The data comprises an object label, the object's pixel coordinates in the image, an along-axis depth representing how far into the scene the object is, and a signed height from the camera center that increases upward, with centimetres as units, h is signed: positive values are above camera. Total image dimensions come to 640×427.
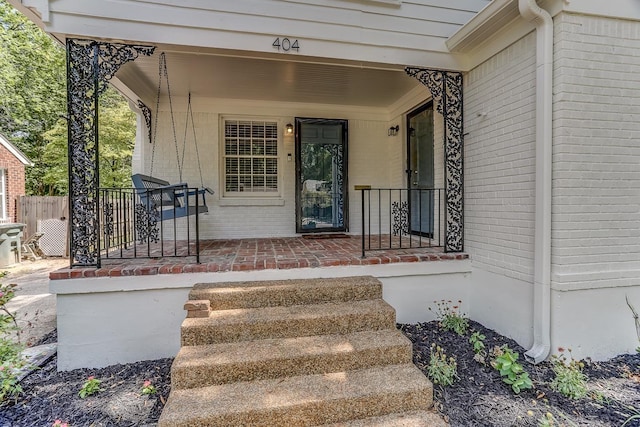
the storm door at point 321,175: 547 +49
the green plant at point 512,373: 229 -126
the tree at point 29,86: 1103 +433
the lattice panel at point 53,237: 816 -83
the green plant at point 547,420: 188 -135
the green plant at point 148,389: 244 -143
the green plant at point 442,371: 240 -129
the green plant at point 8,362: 235 -123
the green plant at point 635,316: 277 -100
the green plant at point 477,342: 276 -125
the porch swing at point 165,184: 362 +24
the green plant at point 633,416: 198 -139
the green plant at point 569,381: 226 -131
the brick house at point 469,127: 267 +72
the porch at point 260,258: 295 -59
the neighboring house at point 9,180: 862 +70
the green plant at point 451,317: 330 -125
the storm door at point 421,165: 463 +59
